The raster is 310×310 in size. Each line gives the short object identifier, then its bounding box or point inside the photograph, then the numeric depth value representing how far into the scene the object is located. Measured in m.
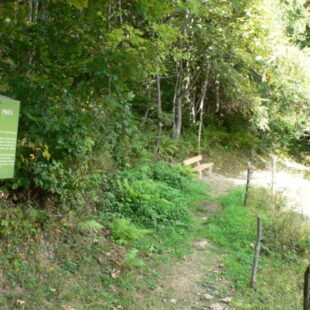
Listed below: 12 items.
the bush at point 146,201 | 7.86
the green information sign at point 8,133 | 3.45
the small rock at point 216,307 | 5.15
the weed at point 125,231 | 6.66
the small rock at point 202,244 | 7.41
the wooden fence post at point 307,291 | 3.26
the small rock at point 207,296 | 5.46
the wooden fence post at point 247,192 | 9.71
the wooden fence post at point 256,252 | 5.90
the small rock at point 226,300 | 5.38
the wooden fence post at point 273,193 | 9.85
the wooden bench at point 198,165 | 13.15
